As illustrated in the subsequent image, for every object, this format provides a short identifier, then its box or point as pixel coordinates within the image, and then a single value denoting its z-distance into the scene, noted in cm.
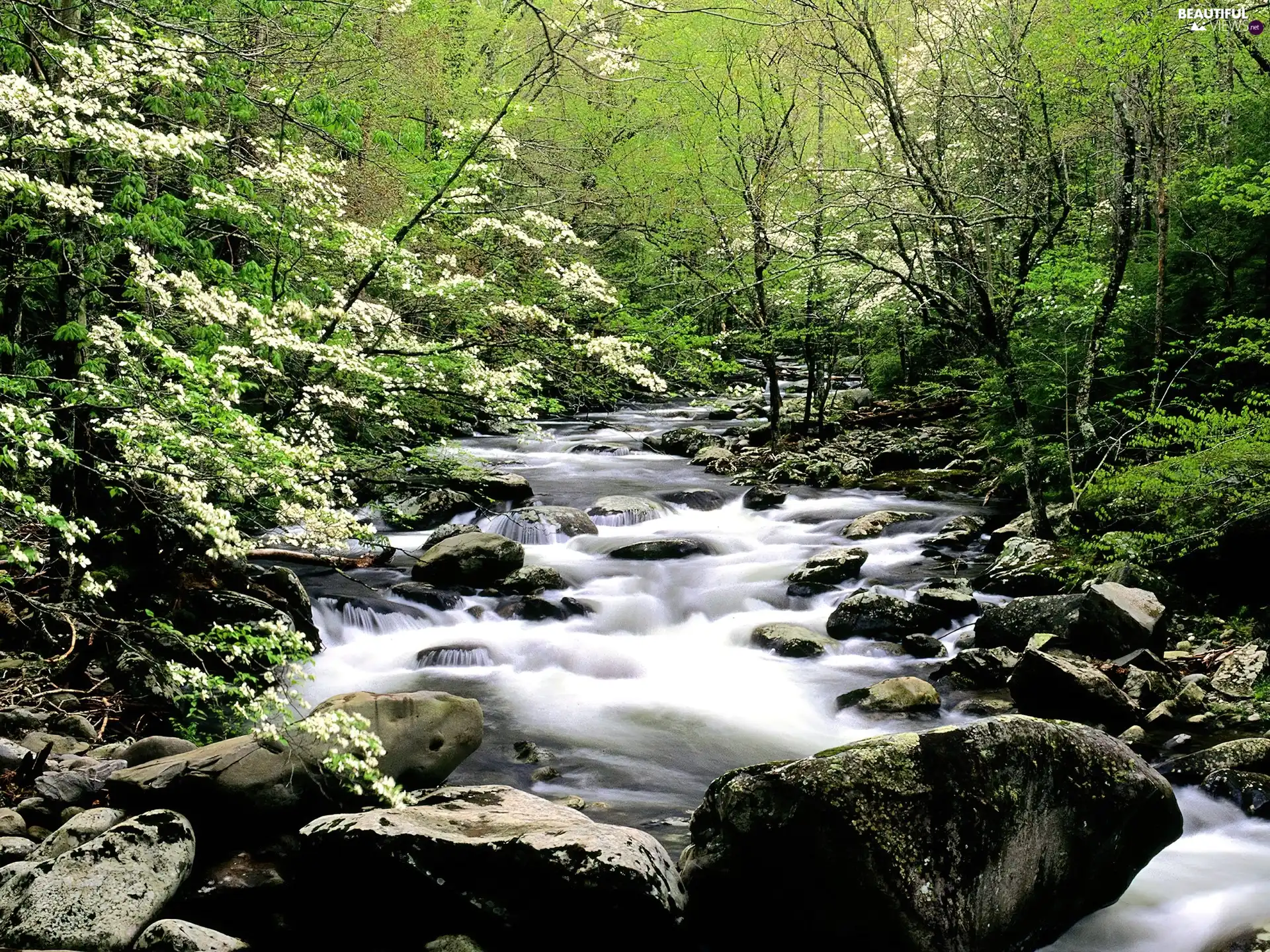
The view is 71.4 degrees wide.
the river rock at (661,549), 1320
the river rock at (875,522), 1395
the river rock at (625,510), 1519
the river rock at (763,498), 1597
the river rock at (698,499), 1608
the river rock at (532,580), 1148
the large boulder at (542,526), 1402
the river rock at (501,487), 1476
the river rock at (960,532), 1307
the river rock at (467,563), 1152
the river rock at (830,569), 1189
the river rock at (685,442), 2138
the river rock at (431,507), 1409
